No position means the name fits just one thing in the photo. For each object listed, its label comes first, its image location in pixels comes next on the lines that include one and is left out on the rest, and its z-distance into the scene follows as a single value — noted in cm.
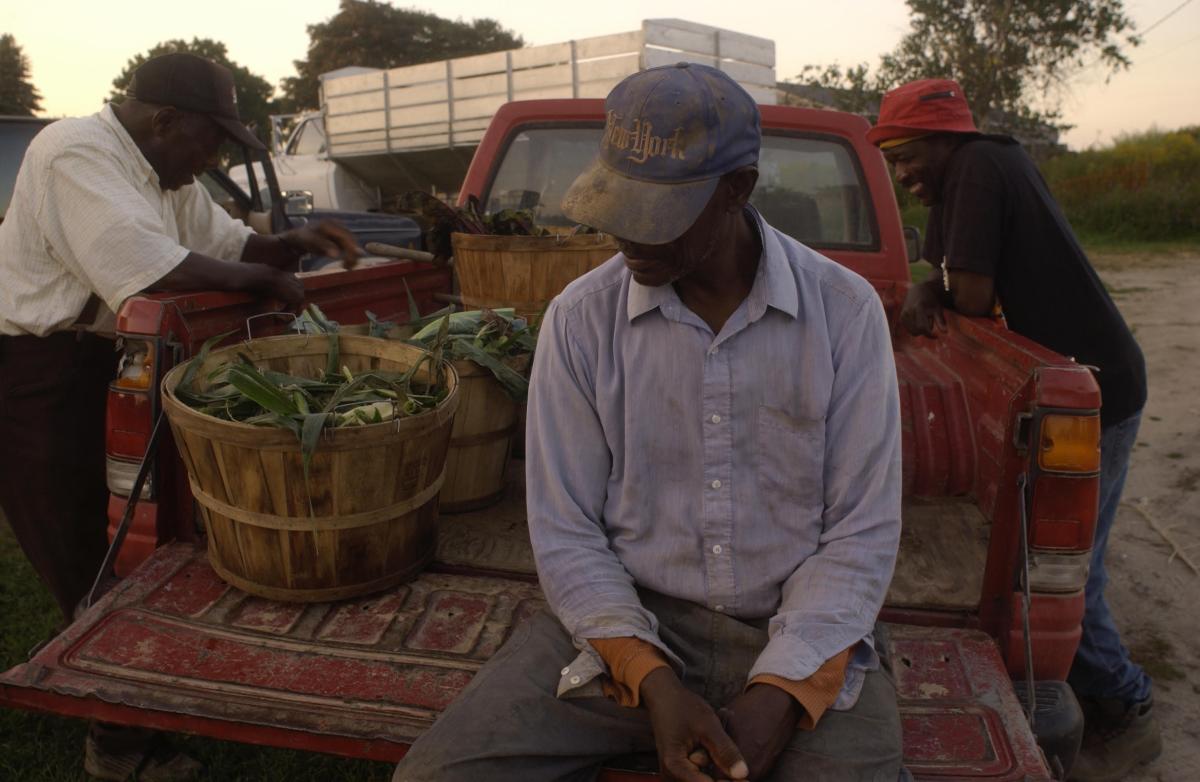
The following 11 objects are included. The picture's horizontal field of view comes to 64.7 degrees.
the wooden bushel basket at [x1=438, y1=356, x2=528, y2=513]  306
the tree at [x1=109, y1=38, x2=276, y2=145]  4547
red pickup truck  204
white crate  1162
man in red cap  299
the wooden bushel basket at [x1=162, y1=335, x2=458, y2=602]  232
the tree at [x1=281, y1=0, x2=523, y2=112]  4400
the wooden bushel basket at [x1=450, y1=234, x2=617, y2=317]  367
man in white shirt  286
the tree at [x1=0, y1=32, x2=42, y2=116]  3681
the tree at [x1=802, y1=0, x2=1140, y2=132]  2177
